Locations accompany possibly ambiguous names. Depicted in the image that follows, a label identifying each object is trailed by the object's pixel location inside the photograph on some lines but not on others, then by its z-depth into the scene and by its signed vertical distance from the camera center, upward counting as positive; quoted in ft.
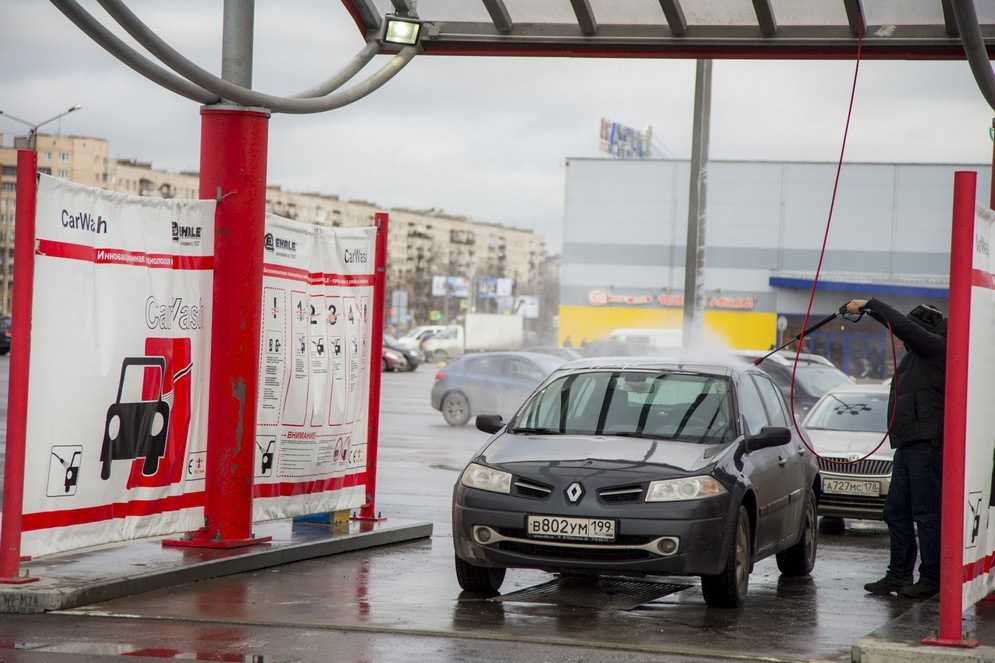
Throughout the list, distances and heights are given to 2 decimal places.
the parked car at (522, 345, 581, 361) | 137.28 -1.66
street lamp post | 155.50 +20.95
